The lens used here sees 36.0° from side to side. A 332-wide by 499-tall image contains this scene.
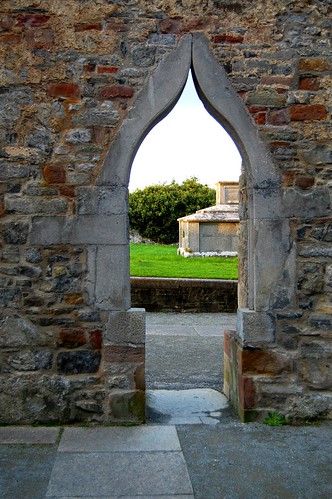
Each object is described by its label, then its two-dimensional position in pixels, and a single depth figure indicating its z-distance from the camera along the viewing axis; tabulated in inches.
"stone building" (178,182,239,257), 580.1
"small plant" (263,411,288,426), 161.8
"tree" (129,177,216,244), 1000.9
